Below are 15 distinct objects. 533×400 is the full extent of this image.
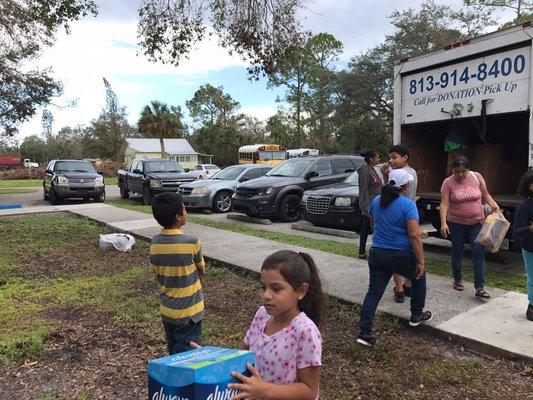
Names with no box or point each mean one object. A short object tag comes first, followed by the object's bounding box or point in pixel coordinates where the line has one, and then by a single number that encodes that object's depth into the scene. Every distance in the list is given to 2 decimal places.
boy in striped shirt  3.12
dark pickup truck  16.48
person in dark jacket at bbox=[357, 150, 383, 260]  7.22
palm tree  52.47
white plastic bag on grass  8.86
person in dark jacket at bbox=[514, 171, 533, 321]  4.45
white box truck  6.03
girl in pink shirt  1.77
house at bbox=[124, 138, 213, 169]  63.34
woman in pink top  5.25
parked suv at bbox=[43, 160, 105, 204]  17.59
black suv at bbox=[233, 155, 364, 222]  11.84
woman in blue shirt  4.07
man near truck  5.10
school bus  35.59
